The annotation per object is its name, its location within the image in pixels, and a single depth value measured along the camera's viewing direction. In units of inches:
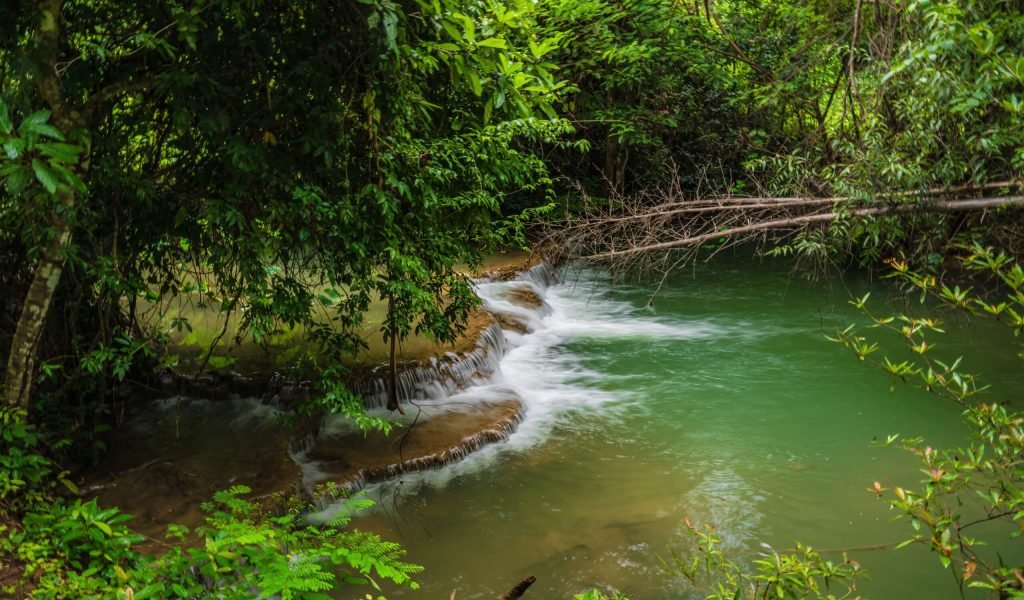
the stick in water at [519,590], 124.1
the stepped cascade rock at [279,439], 249.9
